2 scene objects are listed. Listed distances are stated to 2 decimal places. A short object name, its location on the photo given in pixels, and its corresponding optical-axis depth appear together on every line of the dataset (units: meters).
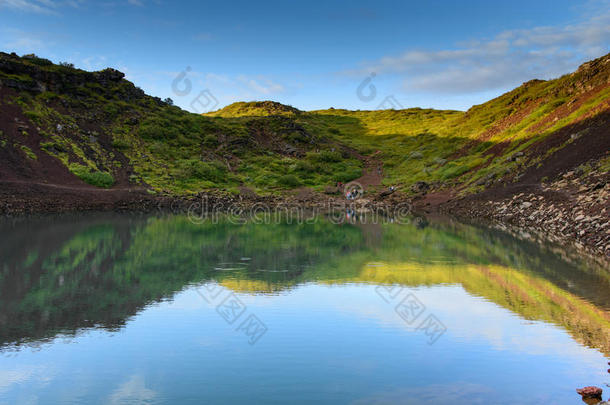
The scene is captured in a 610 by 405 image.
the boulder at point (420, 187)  72.52
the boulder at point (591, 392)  9.56
